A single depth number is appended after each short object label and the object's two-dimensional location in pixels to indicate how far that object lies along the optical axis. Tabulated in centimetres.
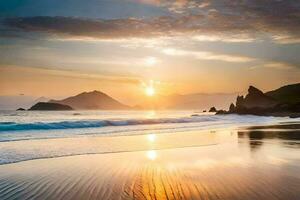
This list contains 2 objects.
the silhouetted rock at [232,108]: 12404
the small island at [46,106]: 18474
